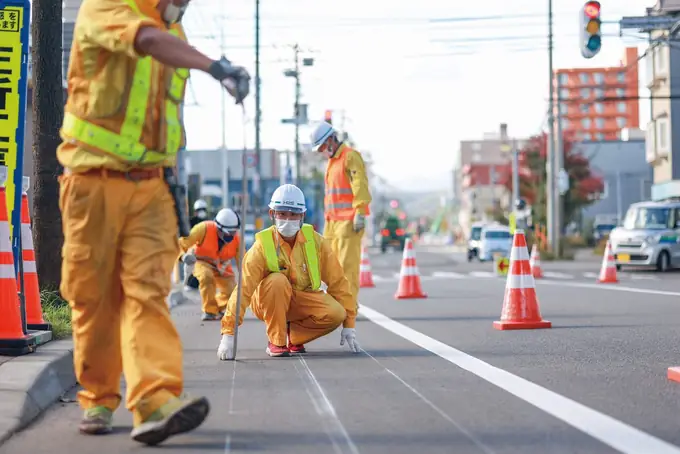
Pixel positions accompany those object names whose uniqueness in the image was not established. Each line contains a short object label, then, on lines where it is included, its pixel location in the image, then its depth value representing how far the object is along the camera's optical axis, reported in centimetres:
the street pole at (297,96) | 6481
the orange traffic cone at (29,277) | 938
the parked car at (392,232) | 8212
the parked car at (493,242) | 4619
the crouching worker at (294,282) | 923
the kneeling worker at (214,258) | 1403
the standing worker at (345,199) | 1257
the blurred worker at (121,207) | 534
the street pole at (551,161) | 4441
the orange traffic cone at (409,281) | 1810
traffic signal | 2375
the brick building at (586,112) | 17302
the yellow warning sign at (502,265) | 2664
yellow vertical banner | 887
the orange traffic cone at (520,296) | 1158
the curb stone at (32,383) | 607
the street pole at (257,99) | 4859
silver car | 3200
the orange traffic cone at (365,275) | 2278
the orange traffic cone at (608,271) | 2352
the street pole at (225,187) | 5578
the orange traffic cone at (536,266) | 2635
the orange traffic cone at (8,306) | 799
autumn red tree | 7206
